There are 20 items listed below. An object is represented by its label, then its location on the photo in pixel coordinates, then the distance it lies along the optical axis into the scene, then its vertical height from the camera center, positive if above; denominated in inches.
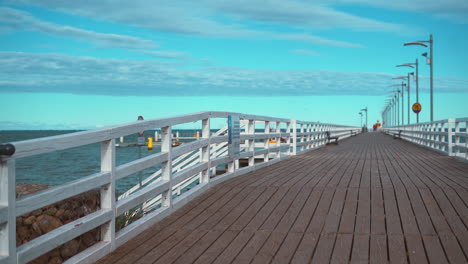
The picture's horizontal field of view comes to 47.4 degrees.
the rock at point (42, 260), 225.0 -55.8
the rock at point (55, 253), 228.1 -53.1
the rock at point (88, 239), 232.1 -48.2
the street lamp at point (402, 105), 2744.6 +124.8
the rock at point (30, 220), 247.9 -42.7
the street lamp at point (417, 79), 1661.5 +158.6
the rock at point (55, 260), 226.8 -56.1
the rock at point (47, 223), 248.2 -43.8
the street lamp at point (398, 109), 3152.1 +119.3
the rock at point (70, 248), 229.9 -51.8
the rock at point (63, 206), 255.6 -37.1
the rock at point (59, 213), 253.2 -40.0
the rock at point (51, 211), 255.1 -39.4
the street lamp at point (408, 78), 2272.4 +221.9
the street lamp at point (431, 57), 1169.4 +159.8
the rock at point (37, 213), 254.7 -40.3
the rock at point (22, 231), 242.4 -47.0
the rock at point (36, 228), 246.4 -45.9
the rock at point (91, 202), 258.3 -35.7
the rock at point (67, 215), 253.0 -41.0
